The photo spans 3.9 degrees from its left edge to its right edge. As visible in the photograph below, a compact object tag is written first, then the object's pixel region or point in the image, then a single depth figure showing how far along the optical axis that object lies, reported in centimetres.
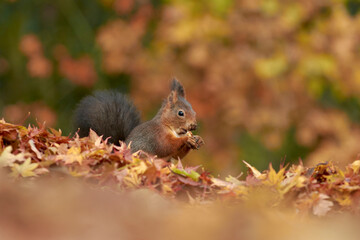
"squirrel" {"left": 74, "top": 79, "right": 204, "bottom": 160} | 754
